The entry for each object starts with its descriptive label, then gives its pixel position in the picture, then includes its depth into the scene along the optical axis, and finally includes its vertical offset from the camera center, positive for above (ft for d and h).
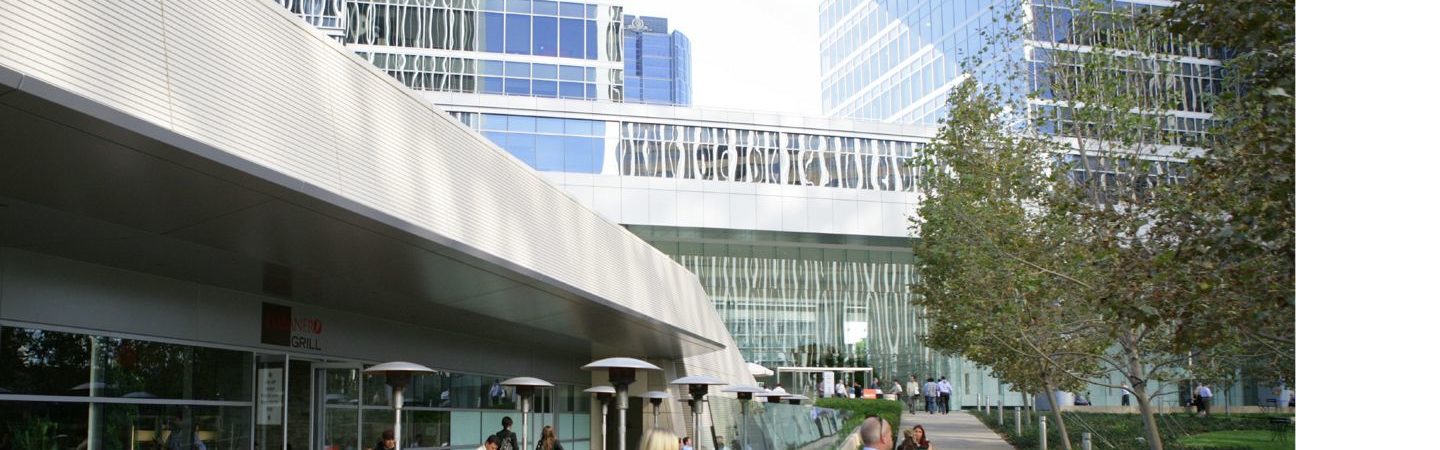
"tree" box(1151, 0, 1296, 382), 35.22 +4.91
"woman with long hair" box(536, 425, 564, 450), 59.52 -4.47
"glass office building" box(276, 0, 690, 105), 190.49 +48.00
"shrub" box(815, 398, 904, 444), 102.64 -6.78
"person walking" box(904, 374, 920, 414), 194.90 -7.52
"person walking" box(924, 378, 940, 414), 185.06 -7.48
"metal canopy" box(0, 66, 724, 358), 22.30 +3.29
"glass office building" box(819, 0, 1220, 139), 230.48 +62.85
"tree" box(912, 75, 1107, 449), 80.92 +6.57
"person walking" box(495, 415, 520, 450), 58.90 -4.33
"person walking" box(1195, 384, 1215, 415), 158.71 -7.06
